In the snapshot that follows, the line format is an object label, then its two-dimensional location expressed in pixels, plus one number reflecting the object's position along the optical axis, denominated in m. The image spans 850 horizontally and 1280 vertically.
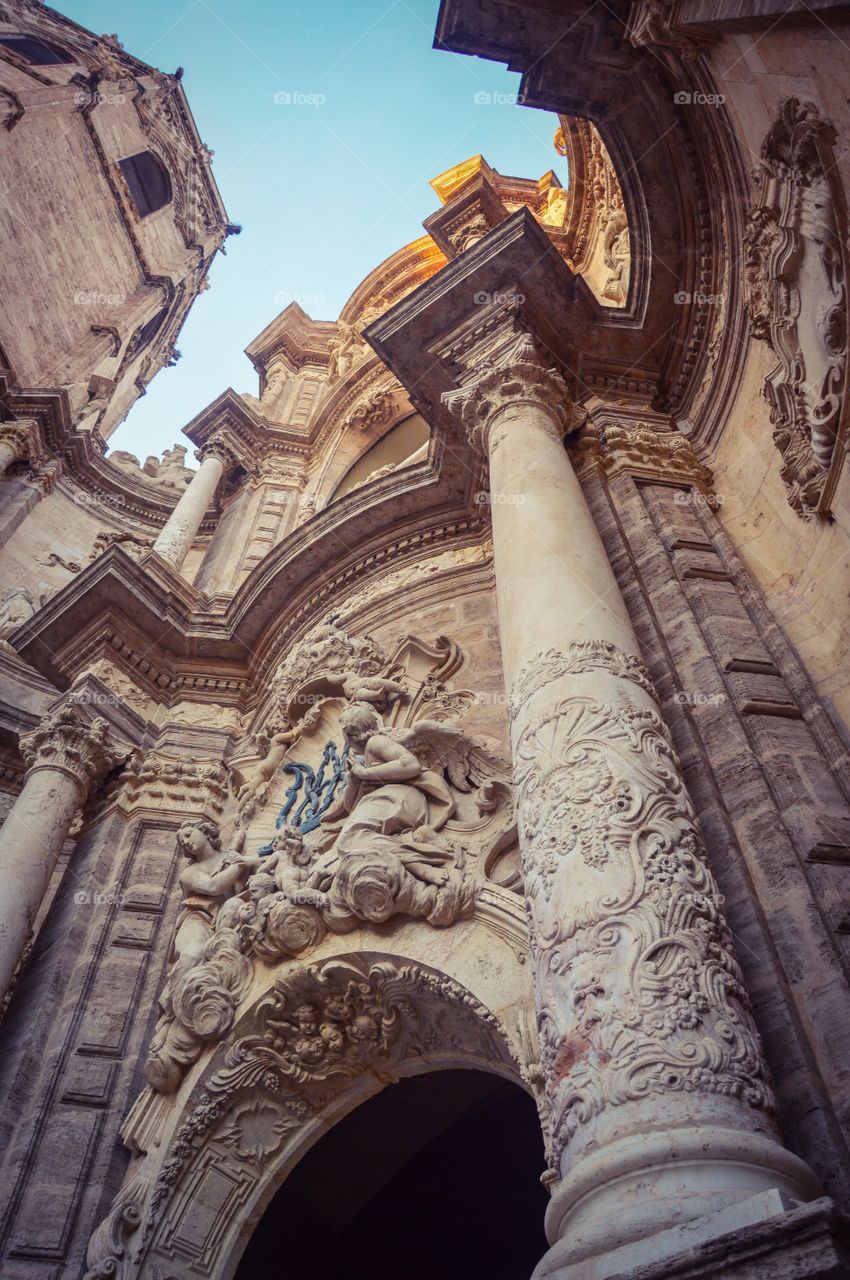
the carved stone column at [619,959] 2.58
